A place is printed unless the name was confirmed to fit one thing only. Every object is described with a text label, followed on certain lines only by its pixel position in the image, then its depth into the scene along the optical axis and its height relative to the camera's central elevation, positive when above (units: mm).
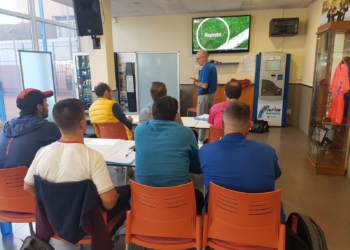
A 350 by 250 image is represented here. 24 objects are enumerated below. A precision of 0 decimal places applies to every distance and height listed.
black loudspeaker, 4465 +900
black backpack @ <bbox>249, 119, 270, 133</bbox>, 6090 -1258
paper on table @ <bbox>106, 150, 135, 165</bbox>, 2135 -690
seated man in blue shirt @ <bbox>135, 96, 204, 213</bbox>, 1739 -514
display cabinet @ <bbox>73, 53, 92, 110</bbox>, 6699 -130
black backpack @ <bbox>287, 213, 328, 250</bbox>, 1580 -960
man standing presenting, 4719 -236
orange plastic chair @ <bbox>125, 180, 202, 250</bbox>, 1571 -866
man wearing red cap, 1894 -432
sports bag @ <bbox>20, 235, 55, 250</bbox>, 1555 -973
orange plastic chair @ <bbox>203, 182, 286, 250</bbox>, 1472 -820
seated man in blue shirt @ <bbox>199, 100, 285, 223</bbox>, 1557 -526
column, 5223 +312
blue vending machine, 6395 -410
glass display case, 3576 -449
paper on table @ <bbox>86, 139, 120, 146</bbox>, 2667 -688
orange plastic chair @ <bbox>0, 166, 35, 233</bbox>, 1766 -835
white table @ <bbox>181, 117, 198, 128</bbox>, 3441 -668
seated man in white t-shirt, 1519 -490
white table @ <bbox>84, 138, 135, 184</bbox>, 2384 -691
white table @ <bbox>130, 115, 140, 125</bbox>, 3698 -680
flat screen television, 6699 +897
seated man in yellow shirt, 3369 -480
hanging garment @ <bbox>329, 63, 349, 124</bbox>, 3503 -272
